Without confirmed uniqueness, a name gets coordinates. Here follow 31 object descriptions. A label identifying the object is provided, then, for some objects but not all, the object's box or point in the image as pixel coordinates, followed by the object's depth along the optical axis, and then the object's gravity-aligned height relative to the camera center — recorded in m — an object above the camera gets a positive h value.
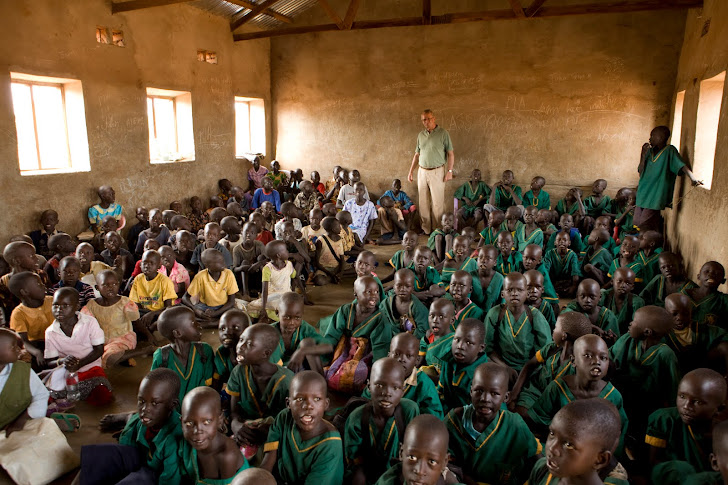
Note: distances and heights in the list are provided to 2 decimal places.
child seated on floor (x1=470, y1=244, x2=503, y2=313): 4.24 -1.04
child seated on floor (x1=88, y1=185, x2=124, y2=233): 6.68 -0.72
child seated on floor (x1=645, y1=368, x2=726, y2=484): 2.18 -1.20
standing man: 8.27 -0.20
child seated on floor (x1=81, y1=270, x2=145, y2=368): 3.80 -1.22
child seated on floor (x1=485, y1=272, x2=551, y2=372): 3.41 -1.15
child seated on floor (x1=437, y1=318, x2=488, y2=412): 2.80 -1.21
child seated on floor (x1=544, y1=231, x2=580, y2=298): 5.44 -1.18
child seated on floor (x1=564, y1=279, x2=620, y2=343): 3.51 -1.06
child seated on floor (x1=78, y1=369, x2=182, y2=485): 2.29 -1.33
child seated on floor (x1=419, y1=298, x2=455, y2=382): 3.18 -1.13
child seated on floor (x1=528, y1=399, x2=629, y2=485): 1.75 -0.97
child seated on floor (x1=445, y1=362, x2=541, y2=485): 2.29 -1.27
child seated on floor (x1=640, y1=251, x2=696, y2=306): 4.09 -1.00
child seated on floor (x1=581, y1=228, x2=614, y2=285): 5.25 -1.09
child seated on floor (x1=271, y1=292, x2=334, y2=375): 3.21 -1.21
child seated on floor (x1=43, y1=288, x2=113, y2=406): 3.32 -1.31
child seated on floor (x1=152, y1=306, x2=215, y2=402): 2.97 -1.16
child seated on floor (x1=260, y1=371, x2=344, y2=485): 2.18 -1.24
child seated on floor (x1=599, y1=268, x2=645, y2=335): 3.82 -1.05
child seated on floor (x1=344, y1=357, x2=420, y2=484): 2.30 -1.25
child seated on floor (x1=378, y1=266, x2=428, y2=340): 3.71 -1.12
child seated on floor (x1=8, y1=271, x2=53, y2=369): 3.58 -1.12
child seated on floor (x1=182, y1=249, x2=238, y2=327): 4.54 -1.20
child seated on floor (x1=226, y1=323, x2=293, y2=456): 2.65 -1.24
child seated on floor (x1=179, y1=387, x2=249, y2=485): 2.04 -1.15
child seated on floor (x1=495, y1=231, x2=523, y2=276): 4.97 -1.02
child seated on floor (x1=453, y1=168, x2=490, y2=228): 8.34 -0.73
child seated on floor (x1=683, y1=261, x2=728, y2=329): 3.57 -0.99
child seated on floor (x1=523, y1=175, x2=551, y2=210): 8.21 -0.64
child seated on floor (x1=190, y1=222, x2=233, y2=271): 5.15 -0.93
